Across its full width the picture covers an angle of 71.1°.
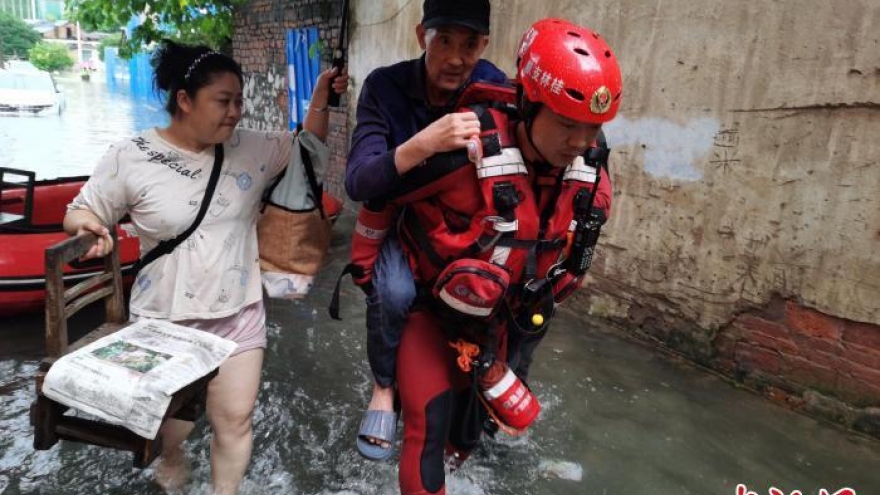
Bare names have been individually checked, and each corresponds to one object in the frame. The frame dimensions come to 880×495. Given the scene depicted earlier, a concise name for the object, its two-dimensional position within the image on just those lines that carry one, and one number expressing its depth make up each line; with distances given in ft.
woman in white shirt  7.63
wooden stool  6.84
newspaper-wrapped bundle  6.23
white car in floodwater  59.77
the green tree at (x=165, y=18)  26.84
